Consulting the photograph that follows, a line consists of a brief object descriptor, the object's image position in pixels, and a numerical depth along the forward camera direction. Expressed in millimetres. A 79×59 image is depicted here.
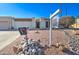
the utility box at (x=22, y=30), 2588
